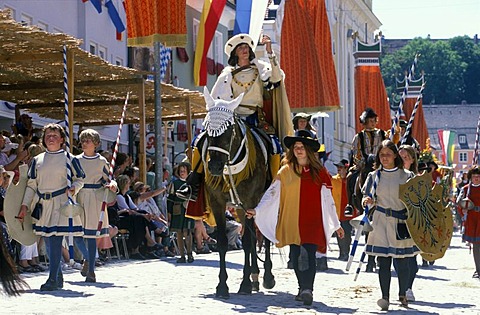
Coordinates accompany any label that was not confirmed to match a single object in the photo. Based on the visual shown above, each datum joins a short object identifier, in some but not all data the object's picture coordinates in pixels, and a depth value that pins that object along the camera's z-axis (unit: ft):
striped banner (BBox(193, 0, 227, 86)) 85.66
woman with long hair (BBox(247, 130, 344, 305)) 40.06
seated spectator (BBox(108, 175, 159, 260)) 68.28
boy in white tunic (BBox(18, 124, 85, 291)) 43.86
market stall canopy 64.69
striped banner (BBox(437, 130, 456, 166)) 227.40
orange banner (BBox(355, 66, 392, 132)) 139.44
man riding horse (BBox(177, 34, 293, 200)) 45.78
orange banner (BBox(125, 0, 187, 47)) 76.59
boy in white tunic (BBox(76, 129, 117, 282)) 46.85
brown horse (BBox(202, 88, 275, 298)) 41.78
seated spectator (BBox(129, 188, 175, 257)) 71.77
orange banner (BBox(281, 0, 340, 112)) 97.25
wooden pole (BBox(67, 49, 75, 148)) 64.77
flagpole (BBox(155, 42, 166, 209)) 79.51
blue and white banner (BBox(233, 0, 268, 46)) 86.48
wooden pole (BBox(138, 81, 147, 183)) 80.74
